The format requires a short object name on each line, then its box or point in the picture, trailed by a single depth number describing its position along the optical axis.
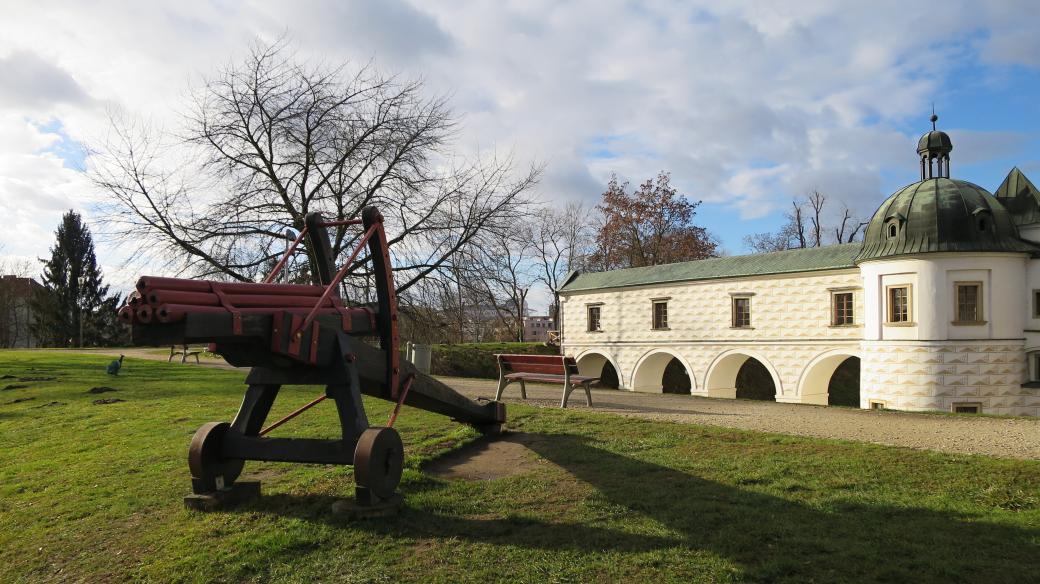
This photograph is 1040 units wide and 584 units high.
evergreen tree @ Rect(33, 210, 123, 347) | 52.52
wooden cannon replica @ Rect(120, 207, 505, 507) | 4.25
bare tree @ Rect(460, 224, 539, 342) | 20.39
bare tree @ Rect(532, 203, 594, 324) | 53.72
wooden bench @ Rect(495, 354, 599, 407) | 12.91
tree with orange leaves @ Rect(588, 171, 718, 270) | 45.19
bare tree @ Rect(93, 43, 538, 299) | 20.20
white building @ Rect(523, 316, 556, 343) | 130.90
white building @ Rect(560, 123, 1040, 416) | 22.11
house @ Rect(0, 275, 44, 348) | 53.94
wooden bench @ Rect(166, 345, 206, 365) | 25.11
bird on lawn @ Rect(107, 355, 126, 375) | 18.31
